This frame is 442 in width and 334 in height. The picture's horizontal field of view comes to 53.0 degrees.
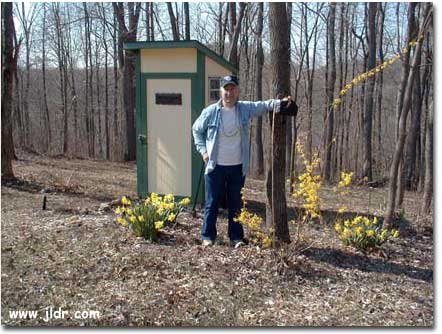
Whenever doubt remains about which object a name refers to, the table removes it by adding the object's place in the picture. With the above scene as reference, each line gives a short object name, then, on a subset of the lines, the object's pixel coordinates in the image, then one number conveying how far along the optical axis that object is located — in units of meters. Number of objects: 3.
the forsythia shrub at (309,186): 3.86
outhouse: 6.00
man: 4.38
